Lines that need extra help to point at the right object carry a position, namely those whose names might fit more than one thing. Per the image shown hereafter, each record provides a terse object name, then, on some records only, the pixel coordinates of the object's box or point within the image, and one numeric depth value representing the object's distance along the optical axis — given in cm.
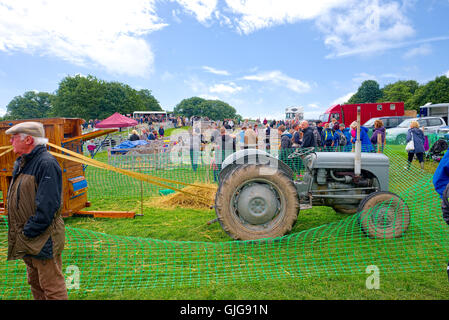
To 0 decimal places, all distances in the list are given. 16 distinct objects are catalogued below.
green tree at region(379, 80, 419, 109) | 5766
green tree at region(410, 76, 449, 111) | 4493
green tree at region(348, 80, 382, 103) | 7638
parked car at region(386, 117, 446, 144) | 1551
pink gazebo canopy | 1992
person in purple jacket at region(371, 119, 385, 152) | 935
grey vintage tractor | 422
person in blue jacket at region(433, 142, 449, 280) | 251
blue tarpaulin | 1341
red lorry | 2258
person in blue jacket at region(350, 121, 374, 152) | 790
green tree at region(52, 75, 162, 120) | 5128
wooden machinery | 509
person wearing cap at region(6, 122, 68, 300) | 230
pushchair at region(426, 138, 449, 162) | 1066
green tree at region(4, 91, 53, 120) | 8056
